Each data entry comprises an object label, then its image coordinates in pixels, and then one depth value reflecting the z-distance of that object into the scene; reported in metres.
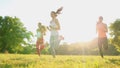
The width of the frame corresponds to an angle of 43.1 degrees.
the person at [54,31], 7.26
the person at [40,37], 9.21
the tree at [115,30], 32.26
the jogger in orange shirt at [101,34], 7.97
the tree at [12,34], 35.58
